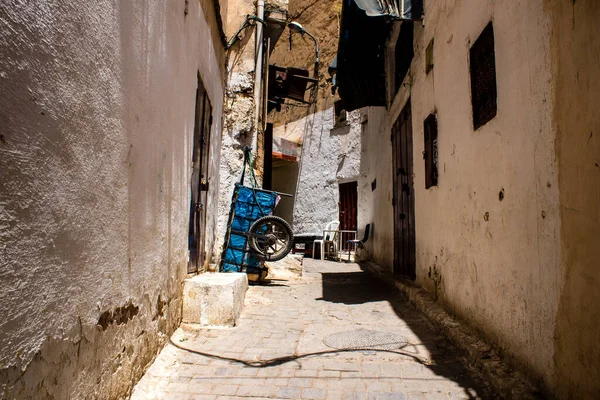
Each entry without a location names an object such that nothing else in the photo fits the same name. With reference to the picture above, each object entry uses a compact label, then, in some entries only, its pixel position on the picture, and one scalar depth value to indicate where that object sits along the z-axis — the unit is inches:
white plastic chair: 531.5
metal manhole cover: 146.0
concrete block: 163.9
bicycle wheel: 271.1
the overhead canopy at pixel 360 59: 305.1
